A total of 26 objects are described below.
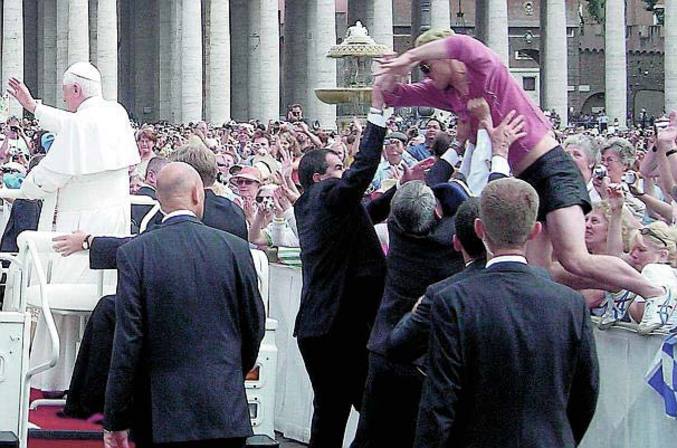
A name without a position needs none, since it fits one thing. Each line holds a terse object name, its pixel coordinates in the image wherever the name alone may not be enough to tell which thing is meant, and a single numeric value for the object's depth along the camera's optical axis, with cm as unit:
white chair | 915
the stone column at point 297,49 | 7012
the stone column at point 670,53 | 6581
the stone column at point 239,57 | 7094
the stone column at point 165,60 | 6462
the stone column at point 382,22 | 6656
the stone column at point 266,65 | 6272
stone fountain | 3825
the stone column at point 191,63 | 5966
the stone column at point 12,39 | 5584
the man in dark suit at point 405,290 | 809
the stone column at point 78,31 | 5619
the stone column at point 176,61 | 6112
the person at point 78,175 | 975
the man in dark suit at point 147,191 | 1079
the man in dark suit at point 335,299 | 949
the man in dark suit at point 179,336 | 719
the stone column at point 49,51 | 6412
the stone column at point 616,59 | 6806
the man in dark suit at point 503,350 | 593
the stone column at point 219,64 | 6097
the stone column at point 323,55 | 6406
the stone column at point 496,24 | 6681
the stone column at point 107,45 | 5731
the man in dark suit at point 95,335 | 867
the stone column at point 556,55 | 6806
